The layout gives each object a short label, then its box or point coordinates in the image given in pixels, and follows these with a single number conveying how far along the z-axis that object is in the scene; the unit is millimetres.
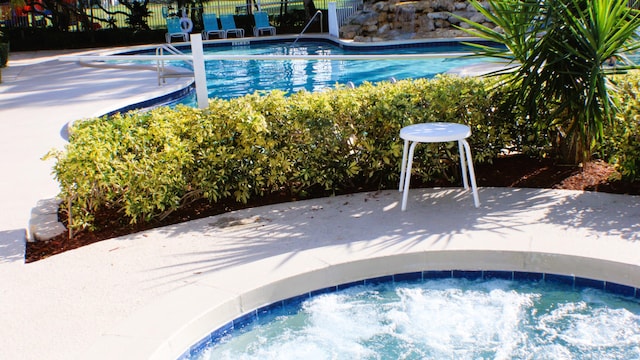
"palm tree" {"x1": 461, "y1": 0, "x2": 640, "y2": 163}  5148
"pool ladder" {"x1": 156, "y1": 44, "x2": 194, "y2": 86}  12969
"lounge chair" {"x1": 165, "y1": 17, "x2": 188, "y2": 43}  23016
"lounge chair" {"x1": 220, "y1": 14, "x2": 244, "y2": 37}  23812
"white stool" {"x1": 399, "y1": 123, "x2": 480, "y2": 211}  4887
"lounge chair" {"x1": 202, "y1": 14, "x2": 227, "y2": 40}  23531
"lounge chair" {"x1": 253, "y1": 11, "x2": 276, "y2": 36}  24141
